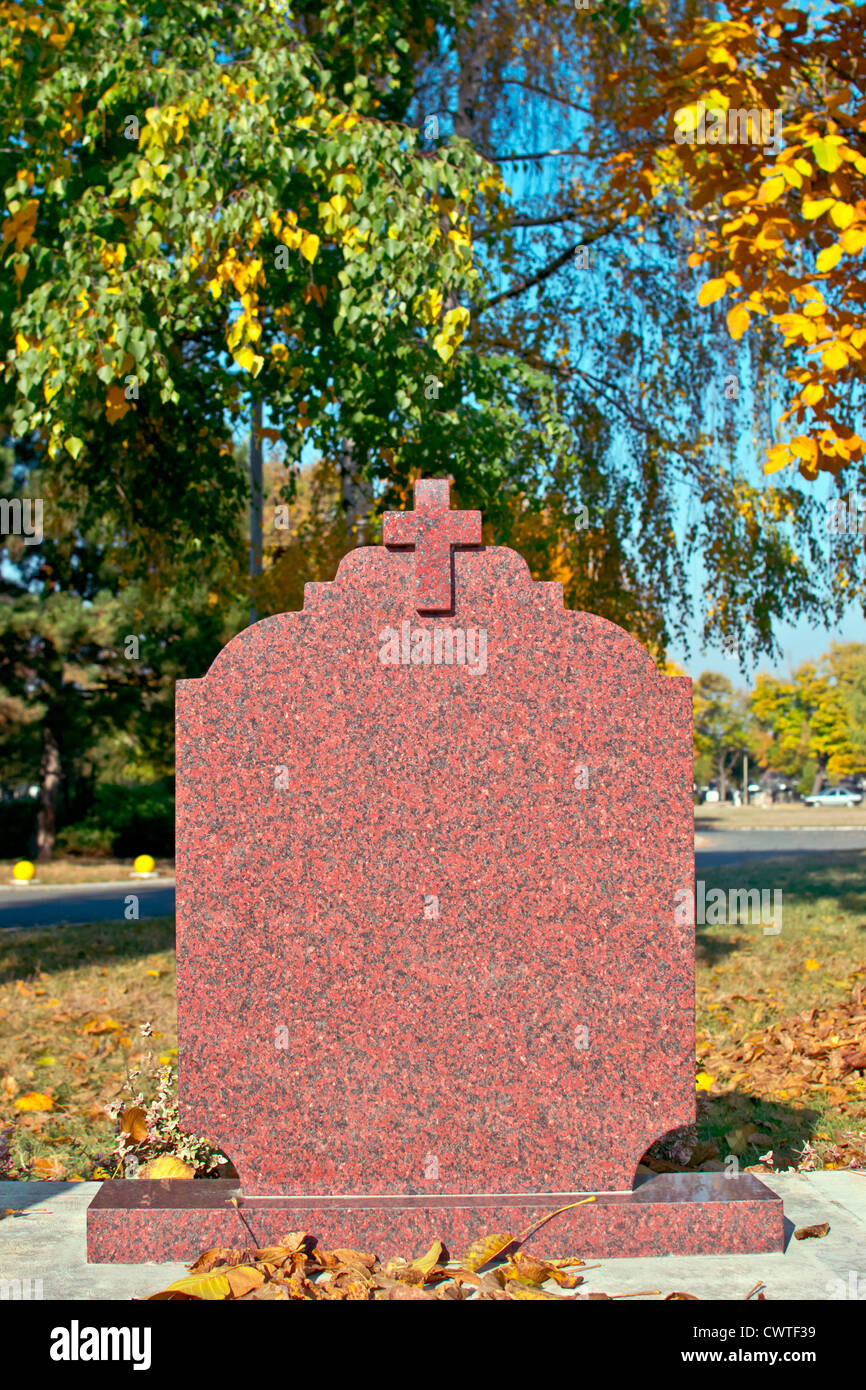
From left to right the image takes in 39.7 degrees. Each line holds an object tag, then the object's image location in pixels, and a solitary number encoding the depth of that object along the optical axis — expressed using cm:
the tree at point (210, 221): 647
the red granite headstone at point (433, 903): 353
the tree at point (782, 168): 568
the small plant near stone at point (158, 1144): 395
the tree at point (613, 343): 1169
